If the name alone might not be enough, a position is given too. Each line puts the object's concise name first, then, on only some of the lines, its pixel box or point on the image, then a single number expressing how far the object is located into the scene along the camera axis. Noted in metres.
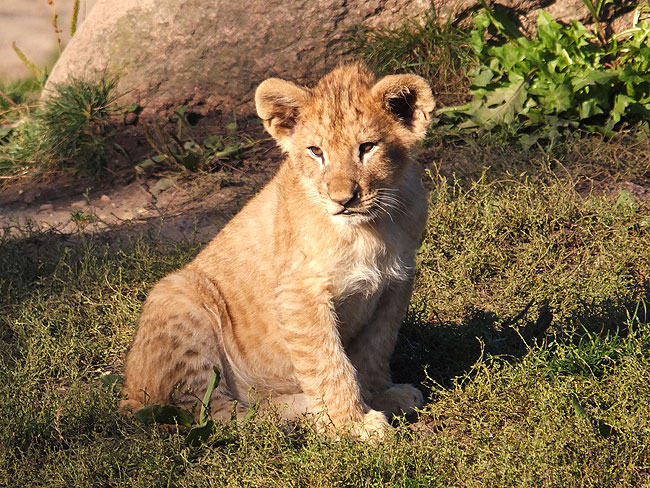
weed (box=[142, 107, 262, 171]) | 15.90
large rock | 17.00
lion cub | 8.20
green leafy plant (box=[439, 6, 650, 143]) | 14.48
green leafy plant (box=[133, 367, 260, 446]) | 8.27
